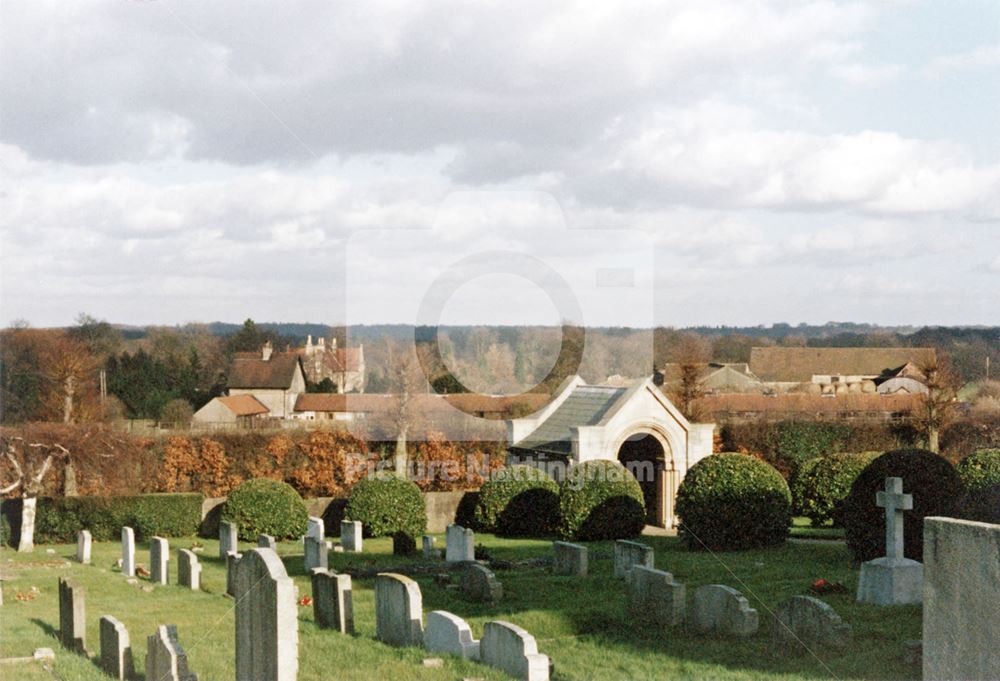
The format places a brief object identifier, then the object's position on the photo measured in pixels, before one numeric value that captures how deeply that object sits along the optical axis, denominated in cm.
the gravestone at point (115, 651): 959
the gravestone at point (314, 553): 1773
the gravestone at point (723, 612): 1094
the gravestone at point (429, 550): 1956
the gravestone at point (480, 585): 1425
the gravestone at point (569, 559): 1677
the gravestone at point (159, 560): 1700
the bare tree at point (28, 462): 2348
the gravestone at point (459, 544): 1852
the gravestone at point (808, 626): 1009
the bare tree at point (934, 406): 3412
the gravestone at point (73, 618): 1131
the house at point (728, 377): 4377
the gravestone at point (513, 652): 893
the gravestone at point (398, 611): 1113
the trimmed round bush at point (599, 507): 2184
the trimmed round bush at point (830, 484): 2316
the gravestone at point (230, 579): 1526
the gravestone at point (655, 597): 1196
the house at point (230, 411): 3634
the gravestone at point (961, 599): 611
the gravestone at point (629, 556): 1542
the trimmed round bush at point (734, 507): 1905
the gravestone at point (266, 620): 684
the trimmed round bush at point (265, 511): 2306
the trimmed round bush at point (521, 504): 2380
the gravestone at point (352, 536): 2133
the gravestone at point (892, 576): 1277
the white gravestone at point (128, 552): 1810
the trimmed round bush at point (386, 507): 2388
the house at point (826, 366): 4956
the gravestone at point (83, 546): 1996
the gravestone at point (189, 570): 1633
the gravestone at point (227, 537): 1972
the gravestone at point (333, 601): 1248
